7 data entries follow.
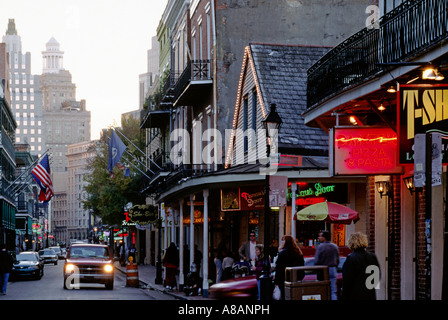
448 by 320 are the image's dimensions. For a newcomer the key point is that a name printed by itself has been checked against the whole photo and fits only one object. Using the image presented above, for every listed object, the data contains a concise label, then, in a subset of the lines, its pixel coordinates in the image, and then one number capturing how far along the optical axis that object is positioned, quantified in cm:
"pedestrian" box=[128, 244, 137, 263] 5845
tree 6291
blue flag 4206
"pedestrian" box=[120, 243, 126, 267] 6256
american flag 5300
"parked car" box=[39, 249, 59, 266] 7312
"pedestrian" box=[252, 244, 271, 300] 2092
